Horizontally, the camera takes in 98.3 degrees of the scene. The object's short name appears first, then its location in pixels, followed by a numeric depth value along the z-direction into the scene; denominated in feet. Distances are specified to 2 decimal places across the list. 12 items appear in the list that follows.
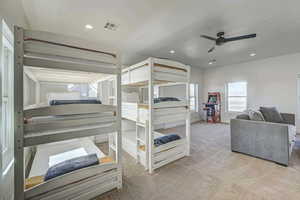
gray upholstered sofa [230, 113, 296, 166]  7.76
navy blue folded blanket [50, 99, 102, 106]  5.23
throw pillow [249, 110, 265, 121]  9.52
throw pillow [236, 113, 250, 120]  10.11
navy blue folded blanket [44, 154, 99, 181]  5.00
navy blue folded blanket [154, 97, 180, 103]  8.35
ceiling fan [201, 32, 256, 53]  8.83
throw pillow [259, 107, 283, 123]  11.25
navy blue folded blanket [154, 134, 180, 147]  8.18
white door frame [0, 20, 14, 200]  4.35
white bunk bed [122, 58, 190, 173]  7.40
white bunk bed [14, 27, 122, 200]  3.96
